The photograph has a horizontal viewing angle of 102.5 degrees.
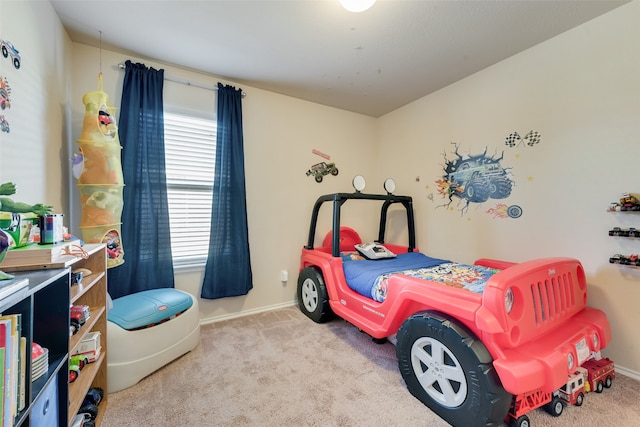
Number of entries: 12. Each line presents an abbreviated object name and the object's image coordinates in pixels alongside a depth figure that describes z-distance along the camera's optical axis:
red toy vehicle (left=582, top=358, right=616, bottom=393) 1.57
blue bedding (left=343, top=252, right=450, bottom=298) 2.12
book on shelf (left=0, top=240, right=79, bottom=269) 0.90
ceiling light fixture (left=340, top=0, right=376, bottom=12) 1.56
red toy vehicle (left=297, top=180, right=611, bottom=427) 1.22
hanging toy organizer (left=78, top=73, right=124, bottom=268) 1.71
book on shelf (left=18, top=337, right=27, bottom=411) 0.71
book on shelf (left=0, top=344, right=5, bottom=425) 0.64
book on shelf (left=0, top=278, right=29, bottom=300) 0.63
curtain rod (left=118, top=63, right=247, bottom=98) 2.41
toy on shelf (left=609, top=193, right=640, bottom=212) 1.66
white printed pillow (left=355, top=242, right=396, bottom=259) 2.62
